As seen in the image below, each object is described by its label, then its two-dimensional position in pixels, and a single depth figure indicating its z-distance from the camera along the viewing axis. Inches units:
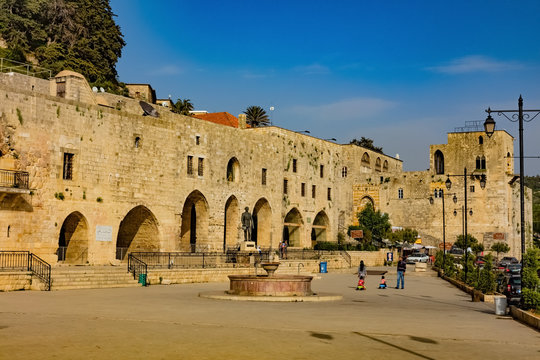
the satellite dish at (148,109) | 1513.3
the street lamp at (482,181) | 2404.9
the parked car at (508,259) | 2138.3
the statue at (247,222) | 1503.7
